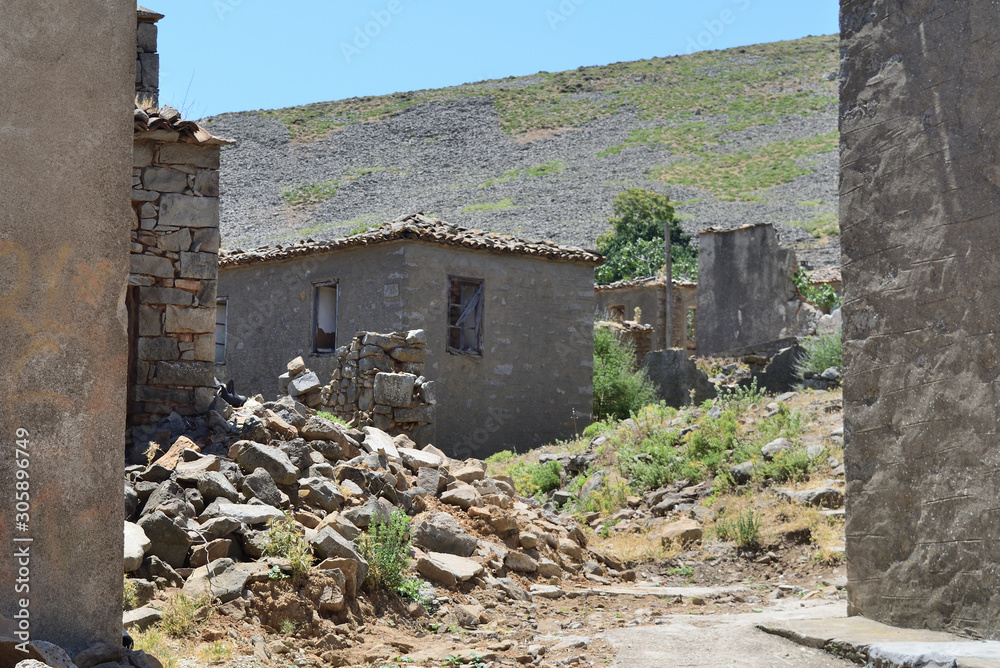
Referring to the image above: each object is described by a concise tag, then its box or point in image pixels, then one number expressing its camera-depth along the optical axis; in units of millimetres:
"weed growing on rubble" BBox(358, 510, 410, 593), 6422
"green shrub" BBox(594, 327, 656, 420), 18803
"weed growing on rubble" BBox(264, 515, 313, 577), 5930
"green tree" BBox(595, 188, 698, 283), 40250
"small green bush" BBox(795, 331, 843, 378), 14922
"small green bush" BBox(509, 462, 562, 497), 12578
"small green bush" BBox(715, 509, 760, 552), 9102
